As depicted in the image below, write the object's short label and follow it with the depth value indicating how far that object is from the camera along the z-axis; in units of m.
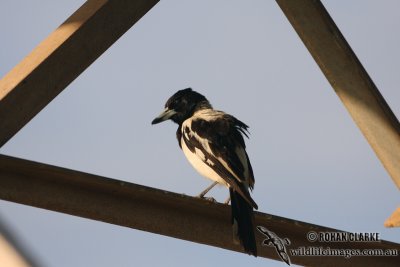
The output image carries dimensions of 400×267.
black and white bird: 10.44
